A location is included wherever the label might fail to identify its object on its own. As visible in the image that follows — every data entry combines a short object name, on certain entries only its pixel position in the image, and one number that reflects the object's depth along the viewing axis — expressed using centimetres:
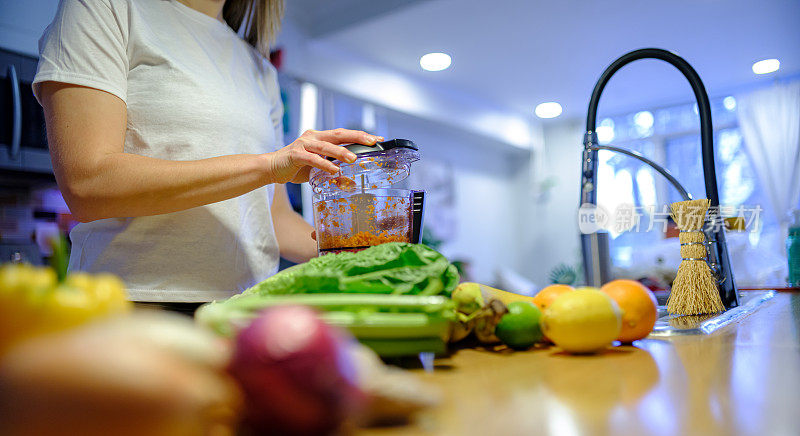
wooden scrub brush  107
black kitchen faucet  112
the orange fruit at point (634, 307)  70
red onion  28
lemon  62
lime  66
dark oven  225
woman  83
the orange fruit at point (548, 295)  75
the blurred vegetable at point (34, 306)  33
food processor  89
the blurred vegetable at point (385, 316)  47
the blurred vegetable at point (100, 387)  25
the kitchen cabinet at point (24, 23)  238
